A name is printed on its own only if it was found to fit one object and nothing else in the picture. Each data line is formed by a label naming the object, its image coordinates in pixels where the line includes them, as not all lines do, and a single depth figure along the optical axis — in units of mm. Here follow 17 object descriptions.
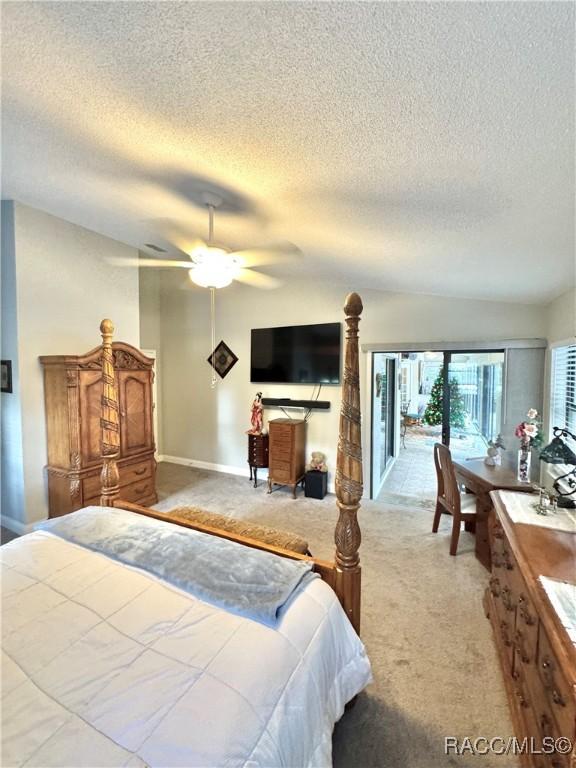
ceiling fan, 2086
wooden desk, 2542
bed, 812
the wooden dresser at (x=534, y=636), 937
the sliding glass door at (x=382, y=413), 4148
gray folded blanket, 1251
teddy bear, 4281
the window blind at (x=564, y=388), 2531
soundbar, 4289
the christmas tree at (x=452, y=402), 3812
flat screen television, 4191
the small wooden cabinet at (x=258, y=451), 4492
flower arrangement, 2564
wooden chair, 2777
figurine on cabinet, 4535
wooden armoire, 3104
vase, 2652
